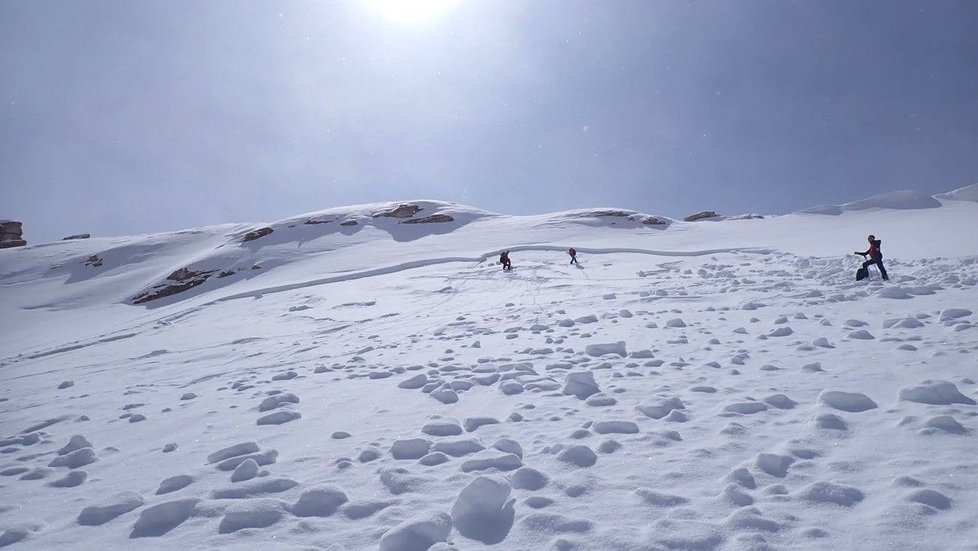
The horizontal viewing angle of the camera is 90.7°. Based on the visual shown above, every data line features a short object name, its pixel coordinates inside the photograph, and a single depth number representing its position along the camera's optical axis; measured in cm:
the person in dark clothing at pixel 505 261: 2445
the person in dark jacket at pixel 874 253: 1215
